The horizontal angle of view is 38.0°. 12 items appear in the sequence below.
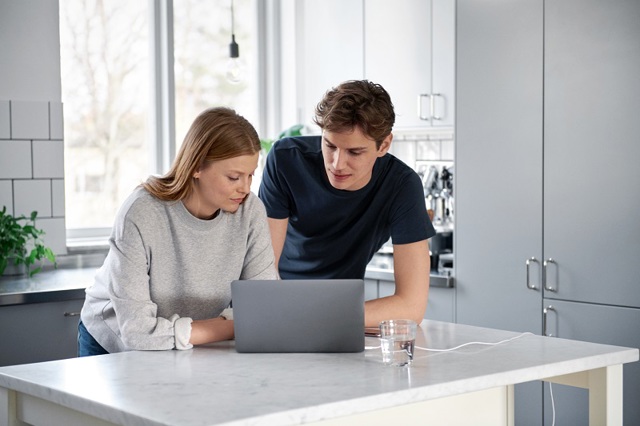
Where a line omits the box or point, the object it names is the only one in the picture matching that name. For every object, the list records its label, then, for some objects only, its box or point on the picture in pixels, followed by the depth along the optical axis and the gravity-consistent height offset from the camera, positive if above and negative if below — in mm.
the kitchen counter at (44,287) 3182 -411
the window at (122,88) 4234 +411
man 2354 -91
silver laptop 2000 -309
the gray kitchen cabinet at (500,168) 3549 +16
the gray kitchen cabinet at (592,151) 3254 +77
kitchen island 1578 -397
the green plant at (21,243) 3557 -276
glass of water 1899 -345
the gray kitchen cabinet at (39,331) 3197 -556
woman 2072 -181
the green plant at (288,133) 4609 +197
